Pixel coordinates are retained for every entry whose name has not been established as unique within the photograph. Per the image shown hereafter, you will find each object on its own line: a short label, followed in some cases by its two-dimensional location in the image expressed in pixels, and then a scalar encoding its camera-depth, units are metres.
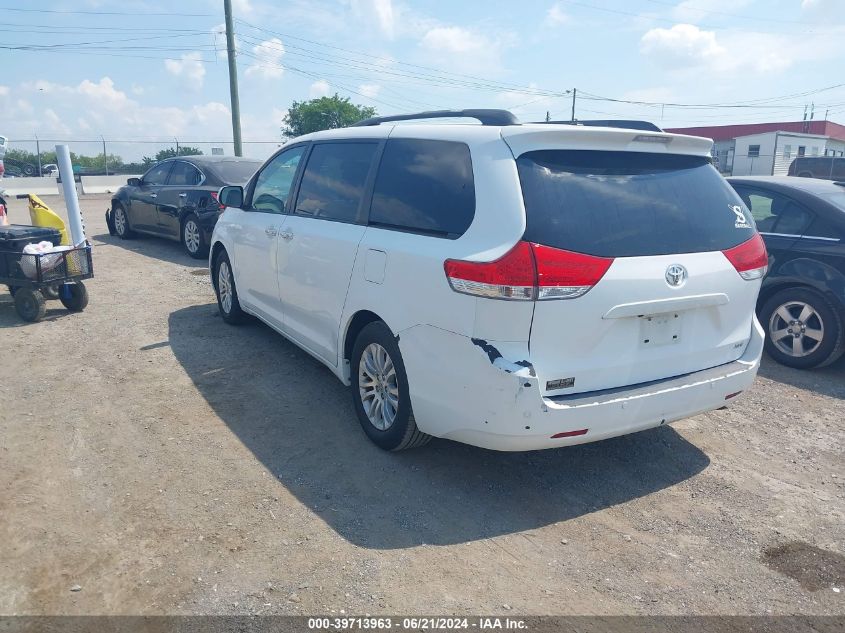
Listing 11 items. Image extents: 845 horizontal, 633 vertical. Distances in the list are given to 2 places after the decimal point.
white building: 40.12
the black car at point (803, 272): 5.66
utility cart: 6.85
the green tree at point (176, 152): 33.12
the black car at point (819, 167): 25.55
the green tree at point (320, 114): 63.69
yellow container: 7.68
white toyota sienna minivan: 3.17
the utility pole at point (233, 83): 21.52
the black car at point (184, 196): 10.59
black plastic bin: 6.93
